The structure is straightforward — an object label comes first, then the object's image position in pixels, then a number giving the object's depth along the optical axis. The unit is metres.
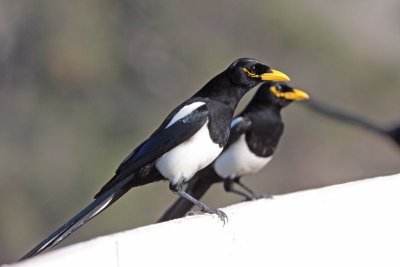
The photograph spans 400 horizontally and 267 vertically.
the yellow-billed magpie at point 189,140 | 5.95
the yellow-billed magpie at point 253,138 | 8.48
